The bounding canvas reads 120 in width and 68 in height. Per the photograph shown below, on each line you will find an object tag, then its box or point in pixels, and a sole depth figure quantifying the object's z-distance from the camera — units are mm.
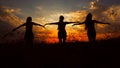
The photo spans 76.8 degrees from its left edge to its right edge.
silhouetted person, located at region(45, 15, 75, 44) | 5767
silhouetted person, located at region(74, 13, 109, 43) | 5439
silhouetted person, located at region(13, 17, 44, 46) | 5339
